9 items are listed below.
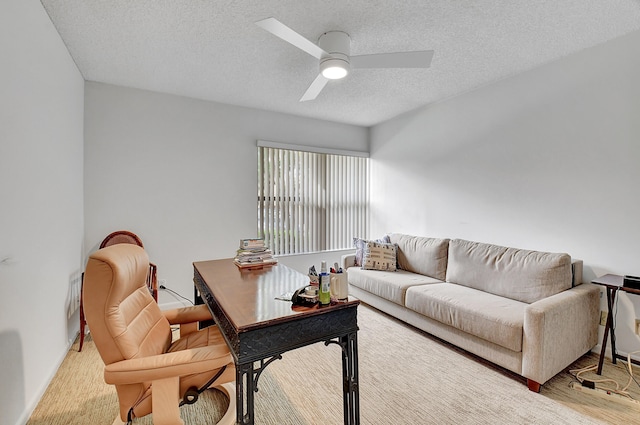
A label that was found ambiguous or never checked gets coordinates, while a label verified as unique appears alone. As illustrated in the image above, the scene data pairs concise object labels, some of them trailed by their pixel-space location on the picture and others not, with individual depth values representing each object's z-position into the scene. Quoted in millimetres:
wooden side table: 2113
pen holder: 1507
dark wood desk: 1254
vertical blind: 4176
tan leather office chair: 1249
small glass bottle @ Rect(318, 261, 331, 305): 1459
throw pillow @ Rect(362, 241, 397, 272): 3693
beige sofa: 2047
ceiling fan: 2066
